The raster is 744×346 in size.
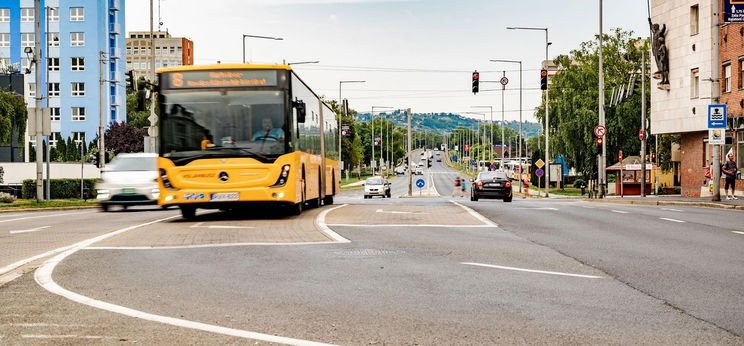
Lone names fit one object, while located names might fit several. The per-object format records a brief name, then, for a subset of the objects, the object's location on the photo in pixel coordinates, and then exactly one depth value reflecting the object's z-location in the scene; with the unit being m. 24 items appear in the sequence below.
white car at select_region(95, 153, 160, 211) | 27.72
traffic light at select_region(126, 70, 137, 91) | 34.69
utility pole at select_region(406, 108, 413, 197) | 70.25
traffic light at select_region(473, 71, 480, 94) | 43.69
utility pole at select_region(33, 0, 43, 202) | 33.19
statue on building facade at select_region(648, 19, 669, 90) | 49.94
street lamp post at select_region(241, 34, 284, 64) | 57.18
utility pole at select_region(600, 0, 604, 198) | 44.15
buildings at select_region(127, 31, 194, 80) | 180.88
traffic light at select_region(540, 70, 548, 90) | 41.78
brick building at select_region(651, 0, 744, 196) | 42.03
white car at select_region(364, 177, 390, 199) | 63.75
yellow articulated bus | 18.17
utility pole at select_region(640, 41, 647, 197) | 51.74
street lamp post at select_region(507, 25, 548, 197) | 61.75
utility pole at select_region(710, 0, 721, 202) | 30.10
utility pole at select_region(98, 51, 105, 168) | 40.73
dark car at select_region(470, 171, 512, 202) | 40.38
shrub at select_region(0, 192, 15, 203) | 40.50
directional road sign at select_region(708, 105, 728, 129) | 30.11
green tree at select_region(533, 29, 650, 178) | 70.94
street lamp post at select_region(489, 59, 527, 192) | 74.36
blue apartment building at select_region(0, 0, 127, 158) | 92.50
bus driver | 18.31
